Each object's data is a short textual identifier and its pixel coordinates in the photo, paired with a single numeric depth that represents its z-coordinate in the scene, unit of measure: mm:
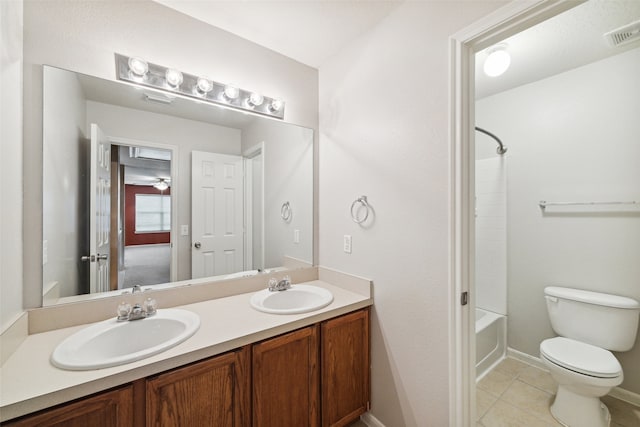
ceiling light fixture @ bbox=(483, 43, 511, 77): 1618
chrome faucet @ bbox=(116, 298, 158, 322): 1177
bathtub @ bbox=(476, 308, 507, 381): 2094
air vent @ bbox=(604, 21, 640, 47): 1480
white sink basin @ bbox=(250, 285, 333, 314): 1547
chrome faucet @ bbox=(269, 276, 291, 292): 1655
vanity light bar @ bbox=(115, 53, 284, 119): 1298
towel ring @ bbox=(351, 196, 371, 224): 1600
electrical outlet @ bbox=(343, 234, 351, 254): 1729
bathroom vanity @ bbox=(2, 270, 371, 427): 816
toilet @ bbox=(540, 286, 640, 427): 1507
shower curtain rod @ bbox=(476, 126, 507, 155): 2256
